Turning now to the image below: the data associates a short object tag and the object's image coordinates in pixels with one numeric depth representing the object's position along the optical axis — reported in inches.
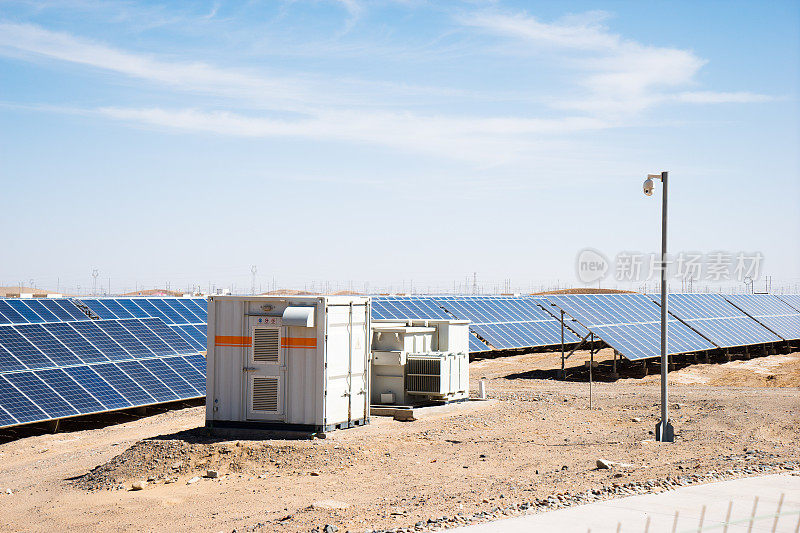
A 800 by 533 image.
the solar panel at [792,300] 2220.7
